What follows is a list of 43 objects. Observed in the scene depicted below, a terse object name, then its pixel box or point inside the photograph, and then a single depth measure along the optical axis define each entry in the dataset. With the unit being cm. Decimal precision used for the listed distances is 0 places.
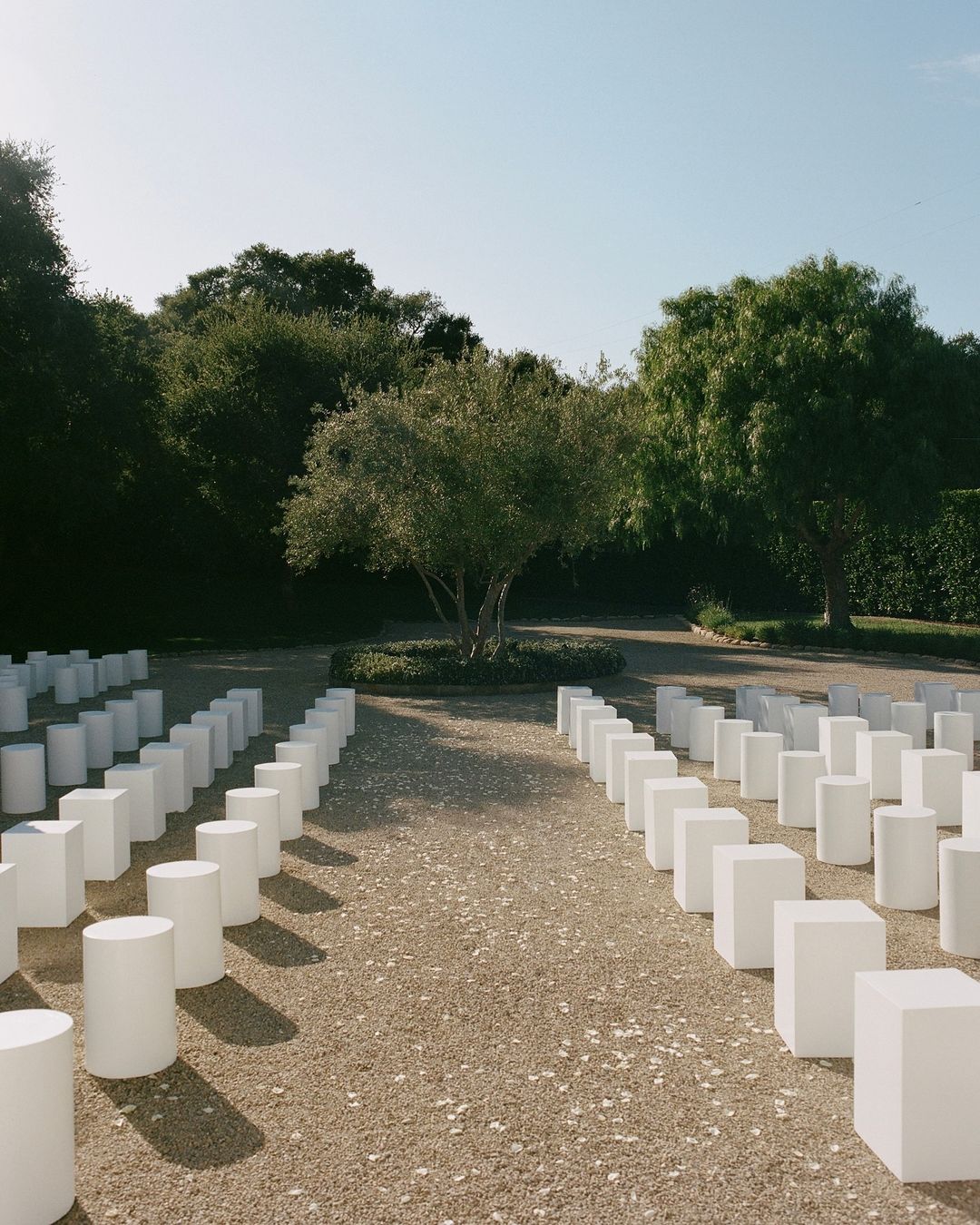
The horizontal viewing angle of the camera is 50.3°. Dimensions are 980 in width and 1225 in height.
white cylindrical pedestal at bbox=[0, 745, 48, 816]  798
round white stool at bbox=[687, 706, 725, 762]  976
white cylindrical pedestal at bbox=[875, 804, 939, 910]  572
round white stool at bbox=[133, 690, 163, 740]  1132
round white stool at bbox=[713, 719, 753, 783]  892
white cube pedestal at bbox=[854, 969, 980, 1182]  327
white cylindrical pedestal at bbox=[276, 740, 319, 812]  802
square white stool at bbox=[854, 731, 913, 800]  817
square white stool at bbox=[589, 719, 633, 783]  890
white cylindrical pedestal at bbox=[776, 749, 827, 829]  742
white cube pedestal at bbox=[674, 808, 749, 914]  572
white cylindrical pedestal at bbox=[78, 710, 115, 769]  969
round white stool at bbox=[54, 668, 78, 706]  1357
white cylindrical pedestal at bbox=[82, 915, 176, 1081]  397
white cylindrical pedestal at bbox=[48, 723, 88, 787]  899
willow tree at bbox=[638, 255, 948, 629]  1948
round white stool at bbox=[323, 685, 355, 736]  1116
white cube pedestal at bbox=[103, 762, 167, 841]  721
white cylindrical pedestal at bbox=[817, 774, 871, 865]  656
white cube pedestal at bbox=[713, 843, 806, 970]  496
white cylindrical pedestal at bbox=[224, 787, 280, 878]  642
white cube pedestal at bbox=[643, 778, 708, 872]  651
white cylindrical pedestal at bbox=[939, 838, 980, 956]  506
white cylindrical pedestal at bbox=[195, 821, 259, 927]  560
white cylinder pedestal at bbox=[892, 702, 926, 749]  995
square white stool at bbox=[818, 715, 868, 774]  871
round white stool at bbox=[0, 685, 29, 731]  1165
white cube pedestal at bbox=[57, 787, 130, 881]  632
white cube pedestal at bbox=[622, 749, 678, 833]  739
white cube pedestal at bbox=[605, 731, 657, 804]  818
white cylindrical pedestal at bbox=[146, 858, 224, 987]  480
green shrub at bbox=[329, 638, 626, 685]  1481
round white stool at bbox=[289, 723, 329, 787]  891
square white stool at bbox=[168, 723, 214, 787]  879
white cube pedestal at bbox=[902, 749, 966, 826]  736
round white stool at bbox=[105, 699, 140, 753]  1047
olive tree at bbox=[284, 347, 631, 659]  1396
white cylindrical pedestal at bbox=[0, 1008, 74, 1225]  305
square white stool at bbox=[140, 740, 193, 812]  799
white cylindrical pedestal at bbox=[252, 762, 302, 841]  720
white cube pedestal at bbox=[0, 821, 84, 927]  558
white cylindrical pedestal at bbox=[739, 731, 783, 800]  824
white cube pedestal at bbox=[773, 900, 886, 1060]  407
